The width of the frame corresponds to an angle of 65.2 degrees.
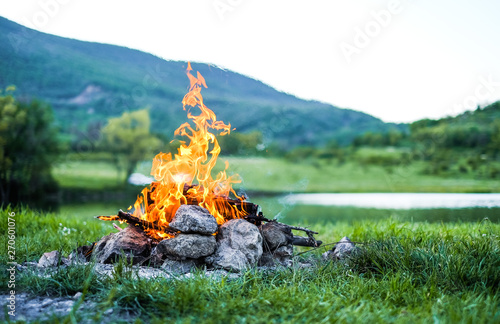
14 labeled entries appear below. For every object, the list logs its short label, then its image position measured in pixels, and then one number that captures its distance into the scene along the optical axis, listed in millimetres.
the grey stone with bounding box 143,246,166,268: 3981
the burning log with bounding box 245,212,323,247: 4426
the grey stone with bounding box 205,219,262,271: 3832
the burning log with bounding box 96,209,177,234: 4234
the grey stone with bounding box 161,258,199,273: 3816
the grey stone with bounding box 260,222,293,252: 4281
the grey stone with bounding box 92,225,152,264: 4043
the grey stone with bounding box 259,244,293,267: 4223
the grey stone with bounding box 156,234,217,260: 3828
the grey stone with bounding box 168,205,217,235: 3879
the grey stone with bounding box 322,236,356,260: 4219
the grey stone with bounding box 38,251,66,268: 3928
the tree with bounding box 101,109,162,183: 35219
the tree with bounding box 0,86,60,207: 21484
